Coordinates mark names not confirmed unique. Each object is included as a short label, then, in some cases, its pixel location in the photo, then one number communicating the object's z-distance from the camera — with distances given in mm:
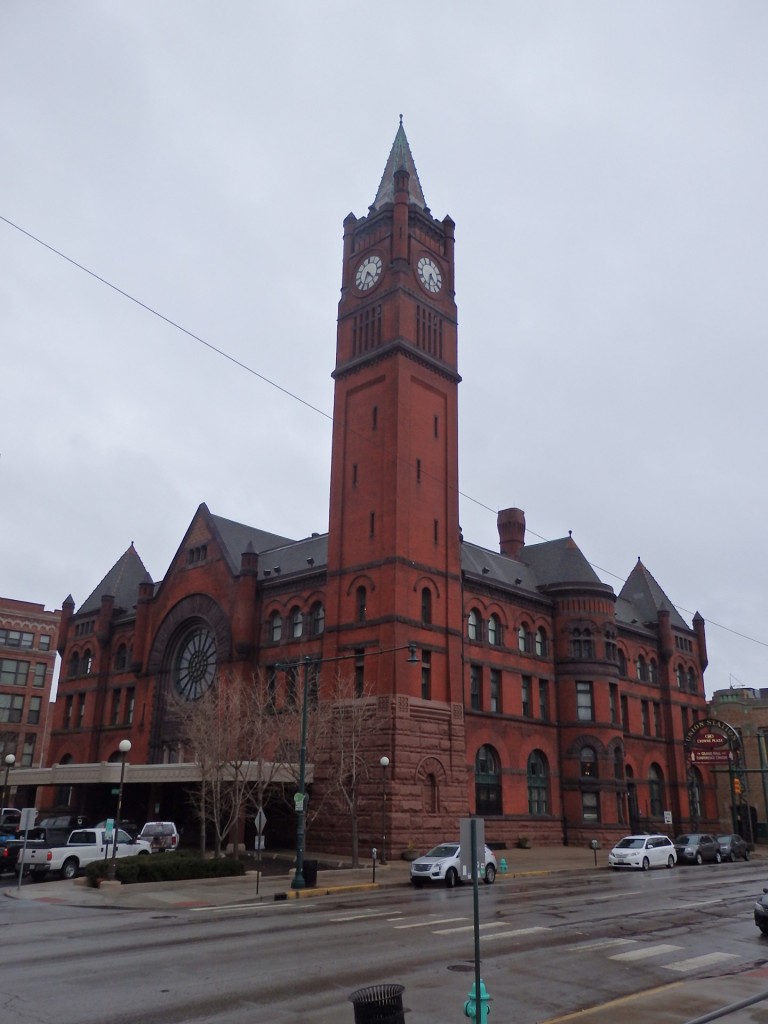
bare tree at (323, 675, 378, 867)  38031
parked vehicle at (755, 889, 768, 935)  17016
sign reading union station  56656
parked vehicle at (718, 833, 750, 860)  47062
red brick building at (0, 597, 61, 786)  78500
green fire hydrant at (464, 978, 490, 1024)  9258
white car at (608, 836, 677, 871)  38688
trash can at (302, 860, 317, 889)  27381
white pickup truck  30531
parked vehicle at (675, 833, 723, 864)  43375
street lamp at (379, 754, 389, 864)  35781
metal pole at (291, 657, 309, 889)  26906
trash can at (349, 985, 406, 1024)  7722
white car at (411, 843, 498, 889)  28984
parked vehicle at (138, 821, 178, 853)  36438
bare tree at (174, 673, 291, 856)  34281
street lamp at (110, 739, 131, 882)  26641
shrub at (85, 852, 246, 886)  26719
